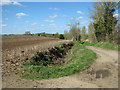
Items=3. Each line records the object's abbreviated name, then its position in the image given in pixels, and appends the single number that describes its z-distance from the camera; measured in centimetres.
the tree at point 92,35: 2031
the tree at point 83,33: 3612
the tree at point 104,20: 1590
